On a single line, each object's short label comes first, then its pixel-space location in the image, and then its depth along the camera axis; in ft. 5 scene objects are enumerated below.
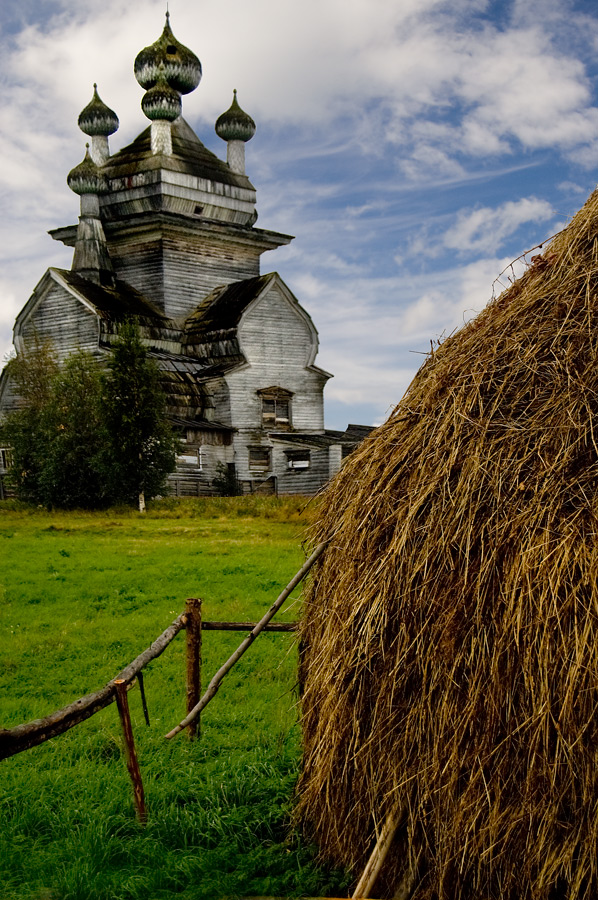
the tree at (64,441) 111.04
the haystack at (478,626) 15.46
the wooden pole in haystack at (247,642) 20.38
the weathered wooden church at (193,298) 129.39
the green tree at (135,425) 106.73
